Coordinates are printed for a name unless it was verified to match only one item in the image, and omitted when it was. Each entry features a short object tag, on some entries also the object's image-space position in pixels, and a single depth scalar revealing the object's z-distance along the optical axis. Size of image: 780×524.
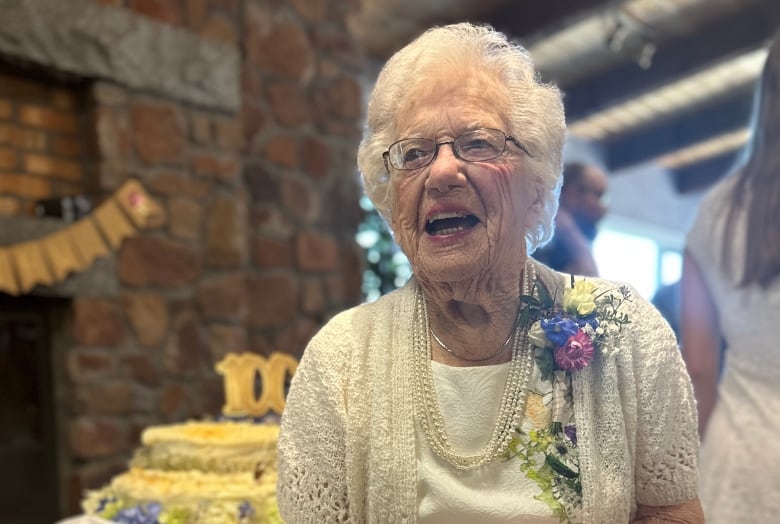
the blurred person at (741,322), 1.20
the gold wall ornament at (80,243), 2.01
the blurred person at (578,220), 1.54
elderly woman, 0.85
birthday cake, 1.36
